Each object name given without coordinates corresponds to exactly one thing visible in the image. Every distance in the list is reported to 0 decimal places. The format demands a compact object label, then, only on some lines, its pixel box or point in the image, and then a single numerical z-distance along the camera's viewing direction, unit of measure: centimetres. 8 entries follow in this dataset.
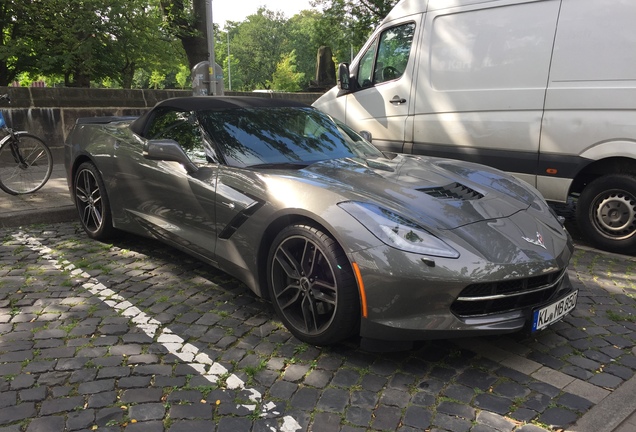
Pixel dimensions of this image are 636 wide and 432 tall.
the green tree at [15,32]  1507
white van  471
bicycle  634
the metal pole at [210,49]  906
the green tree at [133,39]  1520
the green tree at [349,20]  1694
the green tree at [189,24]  1245
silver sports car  269
